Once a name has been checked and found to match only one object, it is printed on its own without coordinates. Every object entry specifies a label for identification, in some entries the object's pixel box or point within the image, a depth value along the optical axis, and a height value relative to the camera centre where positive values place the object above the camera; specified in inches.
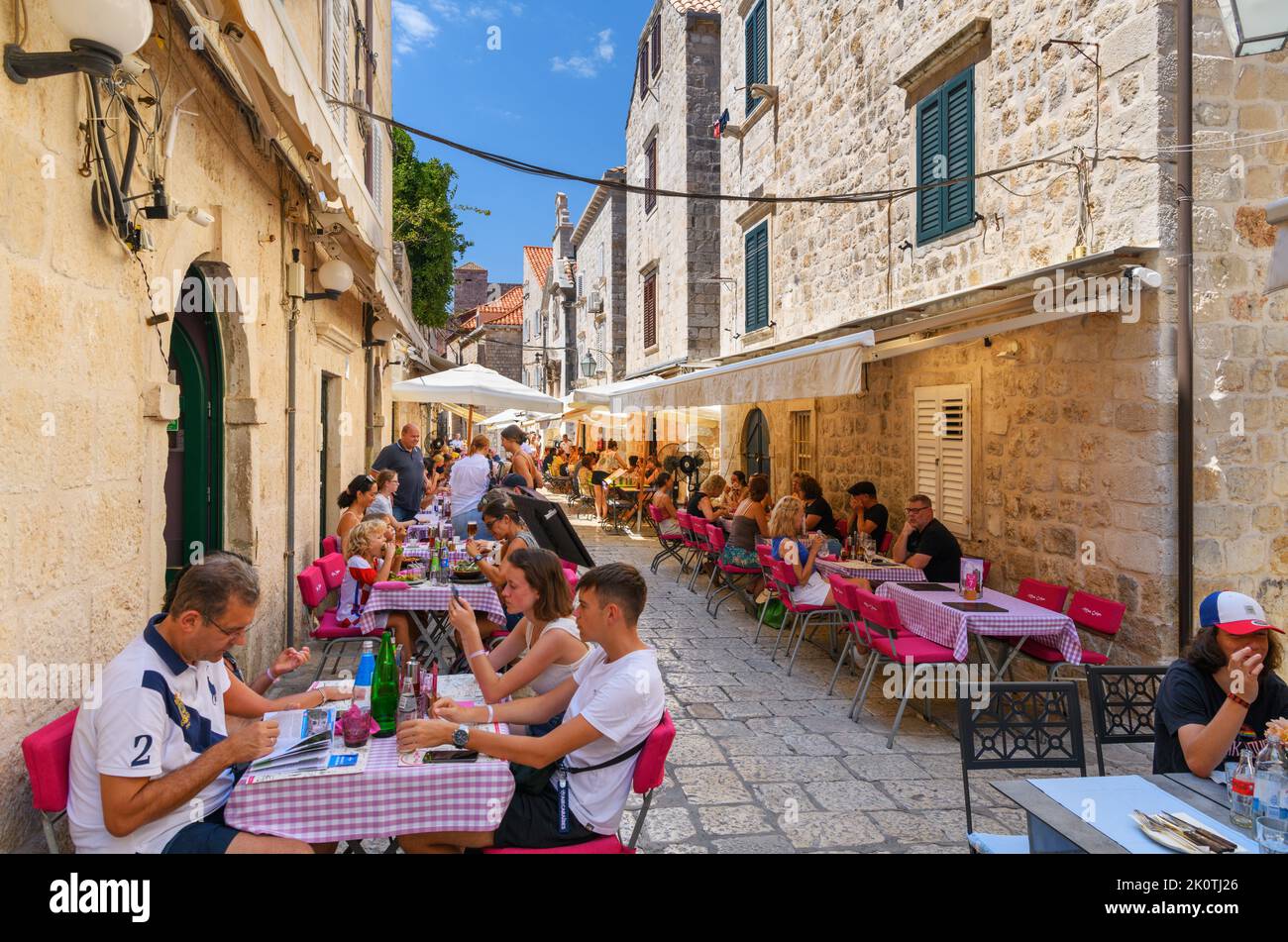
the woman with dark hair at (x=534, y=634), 135.5 -30.6
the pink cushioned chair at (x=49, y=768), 92.9 -35.6
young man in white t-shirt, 108.3 -37.5
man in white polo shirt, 92.2 -33.9
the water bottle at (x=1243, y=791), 96.1 -40.5
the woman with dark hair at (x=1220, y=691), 111.7 -34.4
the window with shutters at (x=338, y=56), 313.0 +167.7
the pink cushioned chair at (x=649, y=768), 112.0 -43.4
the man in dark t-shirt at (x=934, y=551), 272.8 -31.3
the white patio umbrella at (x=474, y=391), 404.2 +36.0
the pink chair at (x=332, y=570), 231.1 -31.5
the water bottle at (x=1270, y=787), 91.3 -37.8
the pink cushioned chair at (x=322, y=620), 218.2 -47.5
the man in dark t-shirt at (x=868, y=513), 337.4 -22.9
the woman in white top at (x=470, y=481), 367.2 -9.4
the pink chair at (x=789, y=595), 279.1 -48.9
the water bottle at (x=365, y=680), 123.3 -34.0
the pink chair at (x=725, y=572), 356.5 -49.9
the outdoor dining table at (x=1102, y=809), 90.0 -42.9
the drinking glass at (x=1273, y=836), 87.1 -41.4
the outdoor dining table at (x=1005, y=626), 210.4 -44.5
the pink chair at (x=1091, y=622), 213.8 -44.4
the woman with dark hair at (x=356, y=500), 279.5 -13.8
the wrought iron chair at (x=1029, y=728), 127.4 -44.0
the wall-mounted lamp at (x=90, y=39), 95.1 +52.1
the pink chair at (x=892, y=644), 211.9 -51.0
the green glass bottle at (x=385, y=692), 121.8 -35.3
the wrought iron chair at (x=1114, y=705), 136.9 -43.3
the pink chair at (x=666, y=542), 441.1 -46.4
